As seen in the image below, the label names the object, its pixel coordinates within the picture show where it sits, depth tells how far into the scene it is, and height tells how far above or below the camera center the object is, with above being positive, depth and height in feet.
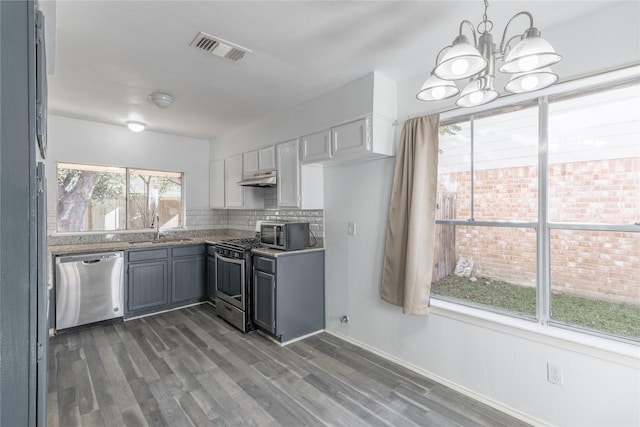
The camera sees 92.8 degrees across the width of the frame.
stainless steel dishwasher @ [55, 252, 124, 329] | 10.90 -2.82
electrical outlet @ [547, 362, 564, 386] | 6.15 -3.33
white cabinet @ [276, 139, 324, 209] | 11.03 +1.17
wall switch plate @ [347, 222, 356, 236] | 10.21 -0.56
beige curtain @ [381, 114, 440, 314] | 8.06 +0.07
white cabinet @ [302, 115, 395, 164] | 8.66 +2.15
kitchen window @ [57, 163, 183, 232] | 12.95 +0.68
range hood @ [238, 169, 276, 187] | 12.18 +1.35
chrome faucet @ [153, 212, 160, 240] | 14.66 -0.52
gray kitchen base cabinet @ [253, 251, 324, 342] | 10.03 -2.81
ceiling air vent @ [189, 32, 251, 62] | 6.83 +3.90
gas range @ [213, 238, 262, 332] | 10.98 -2.60
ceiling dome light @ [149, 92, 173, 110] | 10.05 +3.79
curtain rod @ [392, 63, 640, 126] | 5.62 +2.52
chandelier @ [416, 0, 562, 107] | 3.92 +2.01
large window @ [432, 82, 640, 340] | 5.82 +0.01
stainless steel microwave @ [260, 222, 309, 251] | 10.48 -0.84
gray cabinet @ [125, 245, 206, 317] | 12.44 -2.85
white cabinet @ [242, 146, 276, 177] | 12.48 +2.24
